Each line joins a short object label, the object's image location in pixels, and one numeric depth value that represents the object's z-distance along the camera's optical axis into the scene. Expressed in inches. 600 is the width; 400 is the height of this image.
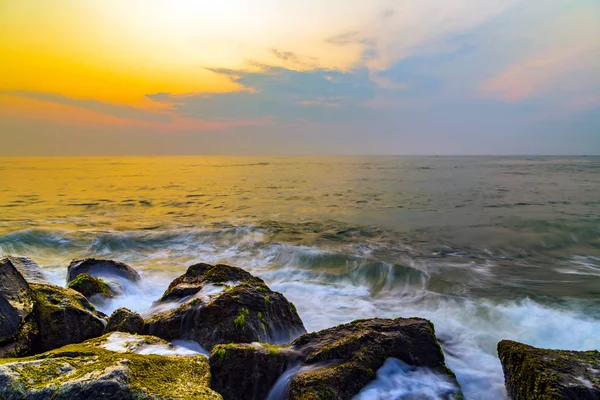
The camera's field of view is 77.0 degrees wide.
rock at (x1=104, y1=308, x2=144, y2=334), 221.0
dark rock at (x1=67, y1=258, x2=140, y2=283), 380.8
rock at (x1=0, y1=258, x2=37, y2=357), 186.5
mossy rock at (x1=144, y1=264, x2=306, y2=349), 214.8
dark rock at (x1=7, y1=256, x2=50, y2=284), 323.9
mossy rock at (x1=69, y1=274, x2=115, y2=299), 319.3
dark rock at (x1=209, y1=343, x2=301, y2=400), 171.3
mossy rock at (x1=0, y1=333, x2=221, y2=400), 116.7
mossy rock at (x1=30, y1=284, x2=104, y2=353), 211.4
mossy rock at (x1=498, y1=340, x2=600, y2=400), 147.6
